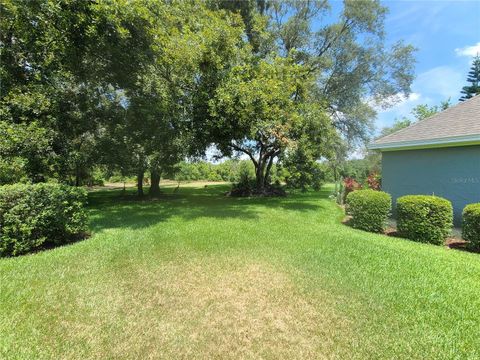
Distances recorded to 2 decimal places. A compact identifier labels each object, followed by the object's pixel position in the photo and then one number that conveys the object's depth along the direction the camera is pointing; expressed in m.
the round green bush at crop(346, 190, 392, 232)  7.36
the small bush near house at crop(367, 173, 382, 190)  13.41
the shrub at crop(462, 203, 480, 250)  5.76
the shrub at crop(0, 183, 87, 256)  4.76
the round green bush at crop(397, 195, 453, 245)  6.33
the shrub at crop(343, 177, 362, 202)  13.76
